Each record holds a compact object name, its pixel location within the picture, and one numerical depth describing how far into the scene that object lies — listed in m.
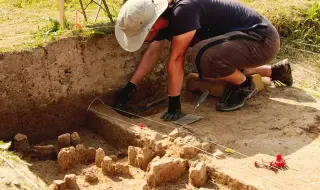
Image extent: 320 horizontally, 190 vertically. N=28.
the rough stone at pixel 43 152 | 4.73
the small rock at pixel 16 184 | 3.26
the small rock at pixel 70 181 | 4.05
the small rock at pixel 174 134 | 4.62
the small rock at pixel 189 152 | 4.37
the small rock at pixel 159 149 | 4.56
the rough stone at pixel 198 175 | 4.07
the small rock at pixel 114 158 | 4.69
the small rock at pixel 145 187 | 4.03
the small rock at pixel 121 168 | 4.44
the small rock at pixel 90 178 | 4.29
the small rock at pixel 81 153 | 4.62
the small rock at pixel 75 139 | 4.93
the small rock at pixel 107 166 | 4.39
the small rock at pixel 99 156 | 4.52
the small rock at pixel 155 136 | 4.68
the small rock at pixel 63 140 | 4.83
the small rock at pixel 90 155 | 4.69
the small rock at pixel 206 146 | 4.40
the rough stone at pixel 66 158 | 4.48
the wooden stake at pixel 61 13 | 5.25
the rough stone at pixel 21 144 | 4.73
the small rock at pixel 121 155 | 4.80
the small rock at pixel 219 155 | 4.29
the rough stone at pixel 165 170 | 4.12
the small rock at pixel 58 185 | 3.98
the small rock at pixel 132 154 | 4.57
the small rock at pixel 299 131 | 4.71
